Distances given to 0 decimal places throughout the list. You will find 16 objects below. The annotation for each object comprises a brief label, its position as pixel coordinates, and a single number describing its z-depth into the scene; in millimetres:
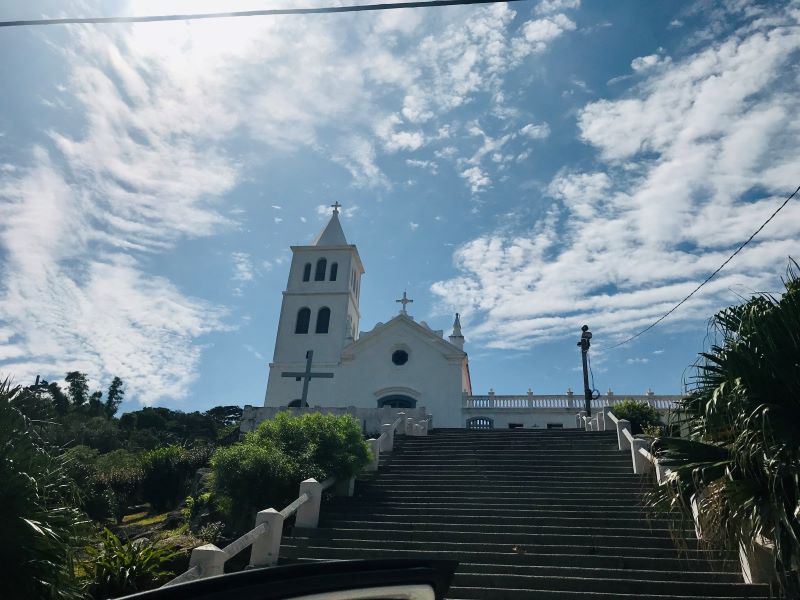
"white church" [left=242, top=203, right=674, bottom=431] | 27859
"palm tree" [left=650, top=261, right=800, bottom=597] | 5676
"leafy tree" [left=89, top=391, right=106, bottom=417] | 60550
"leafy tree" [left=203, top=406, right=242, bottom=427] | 59562
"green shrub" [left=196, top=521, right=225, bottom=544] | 13370
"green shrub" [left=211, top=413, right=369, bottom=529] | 12844
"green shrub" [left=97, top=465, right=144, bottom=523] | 22094
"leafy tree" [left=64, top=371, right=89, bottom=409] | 63206
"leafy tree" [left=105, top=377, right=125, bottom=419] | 65644
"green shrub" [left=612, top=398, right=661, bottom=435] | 21006
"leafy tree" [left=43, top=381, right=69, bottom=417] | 55372
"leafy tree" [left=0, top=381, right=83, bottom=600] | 5516
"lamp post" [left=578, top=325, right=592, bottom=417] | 20906
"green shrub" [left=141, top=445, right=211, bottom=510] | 22656
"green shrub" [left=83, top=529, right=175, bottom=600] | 8828
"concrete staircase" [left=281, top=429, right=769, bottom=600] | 8852
